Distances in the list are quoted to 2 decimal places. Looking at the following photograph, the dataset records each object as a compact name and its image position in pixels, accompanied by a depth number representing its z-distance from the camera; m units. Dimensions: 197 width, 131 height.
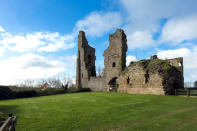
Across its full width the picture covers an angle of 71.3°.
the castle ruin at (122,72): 18.91
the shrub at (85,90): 30.55
